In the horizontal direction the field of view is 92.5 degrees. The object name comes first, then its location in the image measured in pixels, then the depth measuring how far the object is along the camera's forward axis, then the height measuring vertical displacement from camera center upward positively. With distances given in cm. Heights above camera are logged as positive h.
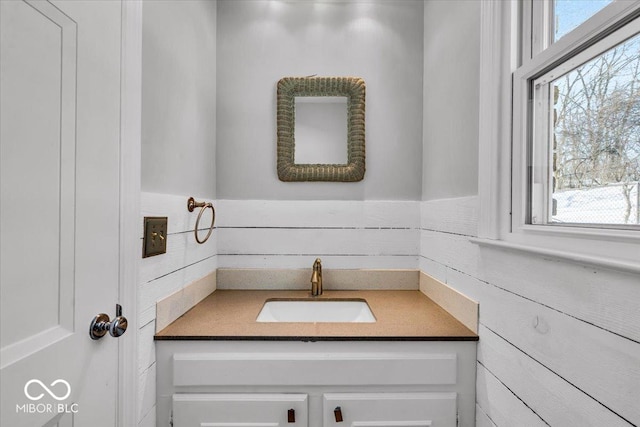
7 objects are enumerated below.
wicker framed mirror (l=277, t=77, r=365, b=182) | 151 +43
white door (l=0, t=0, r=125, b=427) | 53 +1
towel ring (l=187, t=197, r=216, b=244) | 119 +3
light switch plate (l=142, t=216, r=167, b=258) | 92 -8
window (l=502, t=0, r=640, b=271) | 60 +20
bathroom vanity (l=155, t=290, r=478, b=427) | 97 -53
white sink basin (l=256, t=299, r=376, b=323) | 139 -44
